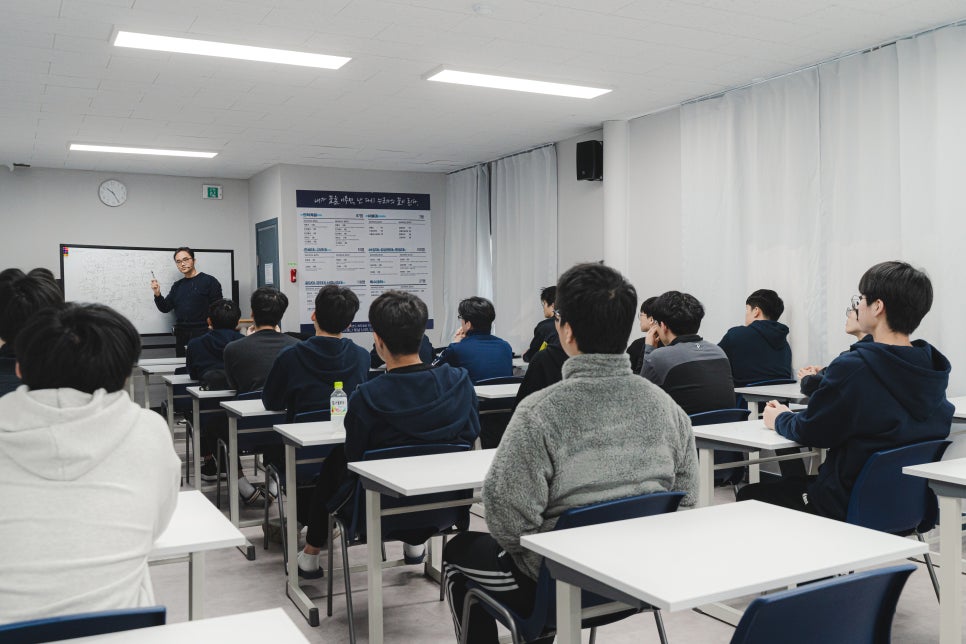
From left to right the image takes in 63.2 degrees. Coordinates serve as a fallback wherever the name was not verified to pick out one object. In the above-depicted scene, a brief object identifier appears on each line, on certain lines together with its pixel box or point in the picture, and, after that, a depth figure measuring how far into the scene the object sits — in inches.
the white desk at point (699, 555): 56.9
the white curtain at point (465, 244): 358.3
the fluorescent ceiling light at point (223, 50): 176.4
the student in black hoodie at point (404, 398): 113.6
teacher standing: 345.1
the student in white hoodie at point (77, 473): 53.3
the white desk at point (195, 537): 70.9
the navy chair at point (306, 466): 143.2
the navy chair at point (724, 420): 142.7
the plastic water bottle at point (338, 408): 131.4
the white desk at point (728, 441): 114.7
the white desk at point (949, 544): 95.1
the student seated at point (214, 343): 221.9
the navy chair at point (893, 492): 102.0
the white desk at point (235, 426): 156.5
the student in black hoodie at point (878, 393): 103.0
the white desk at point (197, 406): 187.0
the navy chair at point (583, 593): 72.5
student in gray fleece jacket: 72.5
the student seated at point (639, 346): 207.5
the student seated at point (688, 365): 153.0
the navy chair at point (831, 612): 49.3
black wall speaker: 276.2
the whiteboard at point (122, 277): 337.1
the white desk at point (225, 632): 50.8
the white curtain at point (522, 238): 311.7
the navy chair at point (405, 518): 112.5
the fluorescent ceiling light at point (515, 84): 209.0
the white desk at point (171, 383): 221.9
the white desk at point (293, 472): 124.3
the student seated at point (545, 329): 255.7
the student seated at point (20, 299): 106.5
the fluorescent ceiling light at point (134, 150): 296.7
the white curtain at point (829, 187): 175.5
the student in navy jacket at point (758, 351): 203.9
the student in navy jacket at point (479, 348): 212.4
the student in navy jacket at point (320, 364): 152.4
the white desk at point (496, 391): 182.5
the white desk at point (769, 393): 177.1
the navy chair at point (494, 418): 191.6
